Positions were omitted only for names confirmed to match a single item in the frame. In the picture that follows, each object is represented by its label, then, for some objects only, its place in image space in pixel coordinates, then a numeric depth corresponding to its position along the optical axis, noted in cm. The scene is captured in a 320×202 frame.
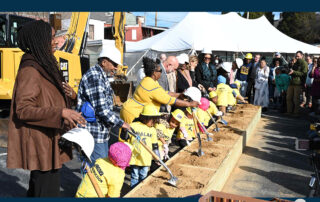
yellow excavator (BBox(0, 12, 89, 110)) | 634
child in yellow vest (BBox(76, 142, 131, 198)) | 291
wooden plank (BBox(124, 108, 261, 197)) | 359
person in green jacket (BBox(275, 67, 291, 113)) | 1055
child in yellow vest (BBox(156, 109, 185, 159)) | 462
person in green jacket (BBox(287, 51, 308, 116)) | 959
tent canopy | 1509
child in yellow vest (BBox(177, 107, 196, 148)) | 536
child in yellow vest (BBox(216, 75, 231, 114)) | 786
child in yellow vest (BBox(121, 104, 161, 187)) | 382
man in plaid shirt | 296
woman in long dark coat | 222
